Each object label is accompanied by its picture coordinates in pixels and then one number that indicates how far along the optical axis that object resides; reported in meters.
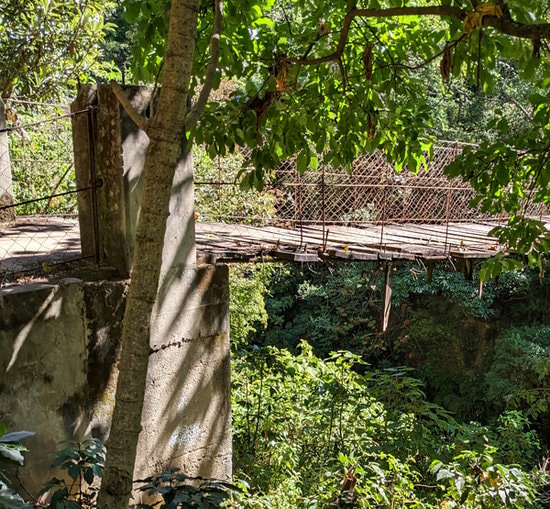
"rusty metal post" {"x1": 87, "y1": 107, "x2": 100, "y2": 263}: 2.78
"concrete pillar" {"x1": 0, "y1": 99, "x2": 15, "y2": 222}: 5.14
